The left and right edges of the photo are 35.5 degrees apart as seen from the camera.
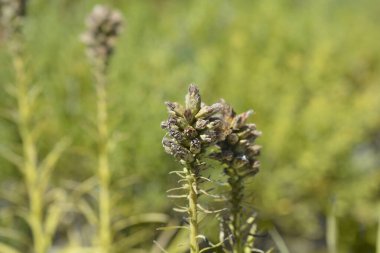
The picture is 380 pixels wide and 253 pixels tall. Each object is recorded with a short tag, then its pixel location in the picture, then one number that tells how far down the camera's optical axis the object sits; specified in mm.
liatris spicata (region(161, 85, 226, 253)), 1203
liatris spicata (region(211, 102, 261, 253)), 1335
